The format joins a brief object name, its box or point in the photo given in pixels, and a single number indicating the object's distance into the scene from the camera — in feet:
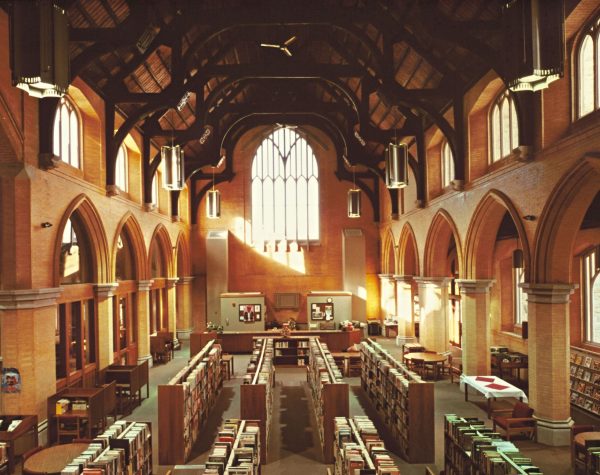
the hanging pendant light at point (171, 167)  44.91
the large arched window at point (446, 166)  56.47
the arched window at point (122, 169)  57.11
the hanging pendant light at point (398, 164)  43.19
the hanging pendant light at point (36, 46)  18.35
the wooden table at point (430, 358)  53.69
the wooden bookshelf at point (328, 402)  33.45
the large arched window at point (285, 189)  90.27
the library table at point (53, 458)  26.23
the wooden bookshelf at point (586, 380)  42.06
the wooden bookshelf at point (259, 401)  33.97
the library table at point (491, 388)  40.04
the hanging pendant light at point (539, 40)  18.04
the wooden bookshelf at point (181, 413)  33.04
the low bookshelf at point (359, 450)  22.65
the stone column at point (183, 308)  84.58
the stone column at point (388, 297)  85.92
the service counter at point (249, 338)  67.10
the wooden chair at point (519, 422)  34.78
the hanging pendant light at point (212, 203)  69.05
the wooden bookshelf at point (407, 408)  32.81
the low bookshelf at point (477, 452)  23.30
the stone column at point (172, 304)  76.13
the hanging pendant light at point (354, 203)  67.41
